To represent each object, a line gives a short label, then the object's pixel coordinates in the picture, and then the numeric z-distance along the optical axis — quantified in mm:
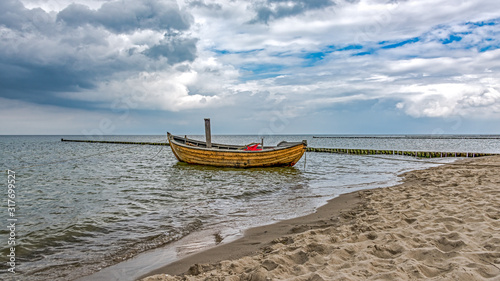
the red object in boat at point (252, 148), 21781
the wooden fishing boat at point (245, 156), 19641
